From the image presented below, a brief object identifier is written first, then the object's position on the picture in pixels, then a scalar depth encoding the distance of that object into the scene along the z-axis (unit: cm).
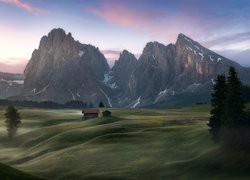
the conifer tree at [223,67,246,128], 4567
